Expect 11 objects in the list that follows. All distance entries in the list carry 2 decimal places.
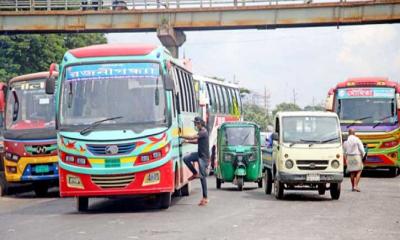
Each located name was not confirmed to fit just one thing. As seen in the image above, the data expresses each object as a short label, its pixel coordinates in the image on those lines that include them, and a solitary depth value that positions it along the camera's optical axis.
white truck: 20.31
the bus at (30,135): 23.31
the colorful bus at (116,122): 16.62
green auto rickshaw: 24.91
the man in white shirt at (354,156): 24.14
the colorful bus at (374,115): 31.50
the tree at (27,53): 61.22
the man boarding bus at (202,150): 18.69
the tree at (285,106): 155.50
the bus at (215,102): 33.41
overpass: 50.53
